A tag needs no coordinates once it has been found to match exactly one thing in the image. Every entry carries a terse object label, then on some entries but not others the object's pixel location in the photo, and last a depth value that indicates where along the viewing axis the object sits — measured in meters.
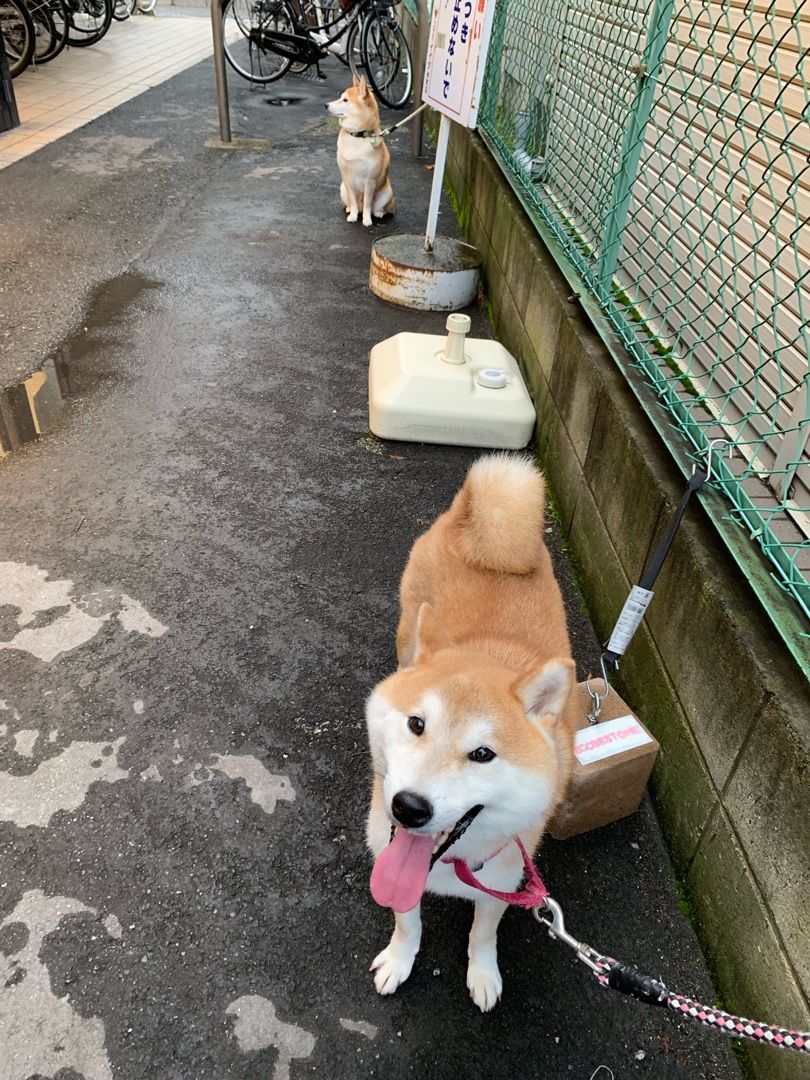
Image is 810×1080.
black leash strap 2.14
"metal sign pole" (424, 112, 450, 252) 5.05
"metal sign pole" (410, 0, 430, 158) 8.36
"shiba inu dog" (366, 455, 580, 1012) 1.54
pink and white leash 1.28
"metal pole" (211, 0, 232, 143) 7.76
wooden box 2.10
